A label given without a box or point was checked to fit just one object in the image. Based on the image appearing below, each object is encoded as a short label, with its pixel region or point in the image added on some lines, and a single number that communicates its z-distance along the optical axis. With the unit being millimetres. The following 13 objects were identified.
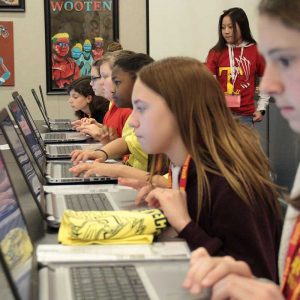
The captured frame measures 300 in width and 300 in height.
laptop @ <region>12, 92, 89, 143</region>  3350
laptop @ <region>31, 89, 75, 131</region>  4133
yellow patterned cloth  1235
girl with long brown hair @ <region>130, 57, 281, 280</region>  1272
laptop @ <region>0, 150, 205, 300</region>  927
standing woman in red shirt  4148
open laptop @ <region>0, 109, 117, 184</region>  1557
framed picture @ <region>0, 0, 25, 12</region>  5723
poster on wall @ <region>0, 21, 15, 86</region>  5742
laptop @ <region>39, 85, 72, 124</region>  4727
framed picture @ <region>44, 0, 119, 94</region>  5766
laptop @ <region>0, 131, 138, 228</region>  1485
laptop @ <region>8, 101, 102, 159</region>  2188
